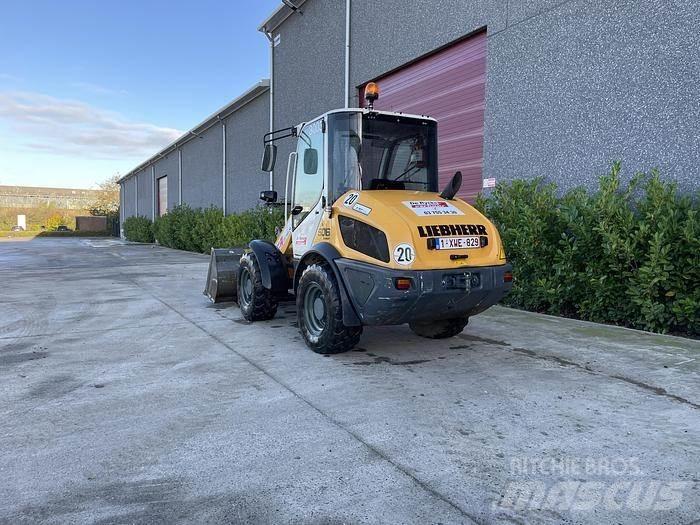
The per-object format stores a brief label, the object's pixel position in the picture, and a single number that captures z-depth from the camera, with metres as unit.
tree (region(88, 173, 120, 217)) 73.31
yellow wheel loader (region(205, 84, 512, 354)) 4.37
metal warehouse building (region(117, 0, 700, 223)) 6.30
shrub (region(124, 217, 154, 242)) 37.19
